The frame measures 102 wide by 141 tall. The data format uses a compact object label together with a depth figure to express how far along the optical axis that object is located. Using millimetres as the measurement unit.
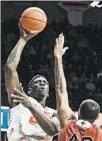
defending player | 4660
